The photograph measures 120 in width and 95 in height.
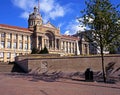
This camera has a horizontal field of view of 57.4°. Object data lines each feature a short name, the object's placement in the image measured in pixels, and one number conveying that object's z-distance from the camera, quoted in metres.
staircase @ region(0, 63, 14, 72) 19.51
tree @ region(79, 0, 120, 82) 11.05
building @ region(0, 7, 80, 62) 41.82
